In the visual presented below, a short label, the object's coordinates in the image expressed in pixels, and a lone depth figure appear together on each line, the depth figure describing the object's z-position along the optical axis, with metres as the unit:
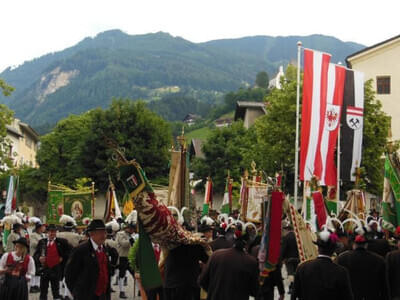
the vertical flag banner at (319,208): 16.03
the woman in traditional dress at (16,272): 10.78
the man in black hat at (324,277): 8.05
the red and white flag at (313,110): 23.88
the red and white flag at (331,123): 24.28
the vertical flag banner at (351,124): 26.80
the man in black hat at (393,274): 9.41
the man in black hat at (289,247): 14.84
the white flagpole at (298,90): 28.31
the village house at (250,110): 78.00
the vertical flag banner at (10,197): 24.25
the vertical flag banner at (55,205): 22.44
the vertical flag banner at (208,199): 28.57
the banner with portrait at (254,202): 21.65
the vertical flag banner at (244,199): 22.05
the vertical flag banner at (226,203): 28.68
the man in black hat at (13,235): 16.47
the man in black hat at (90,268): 9.68
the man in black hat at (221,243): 12.54
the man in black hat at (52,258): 14.87
